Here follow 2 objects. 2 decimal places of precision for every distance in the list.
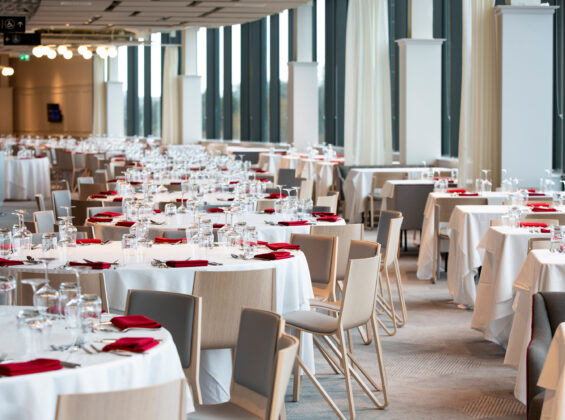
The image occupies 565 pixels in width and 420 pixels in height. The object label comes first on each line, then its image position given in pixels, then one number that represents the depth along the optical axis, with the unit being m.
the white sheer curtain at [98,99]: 29.58
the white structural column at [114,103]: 29.31
